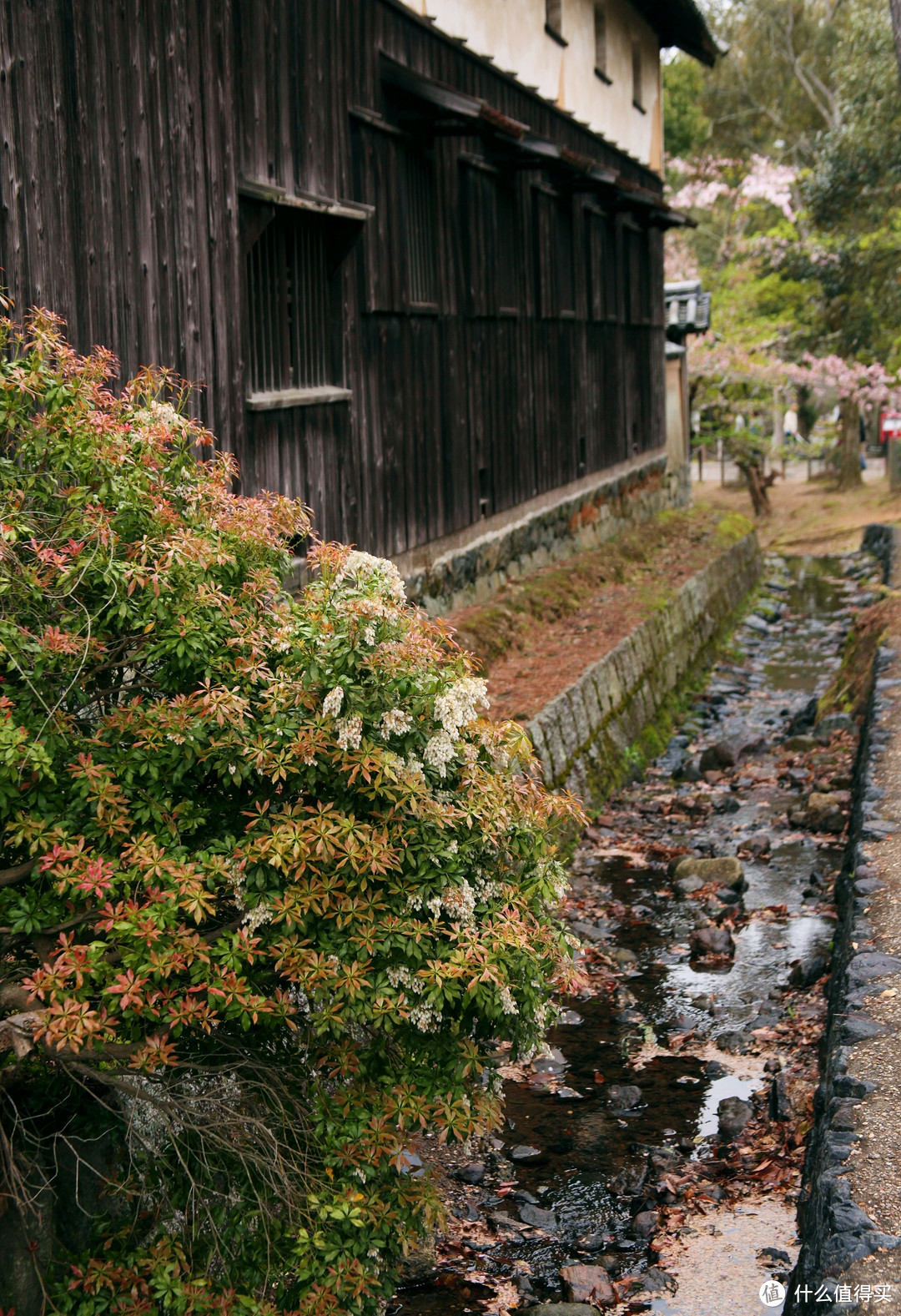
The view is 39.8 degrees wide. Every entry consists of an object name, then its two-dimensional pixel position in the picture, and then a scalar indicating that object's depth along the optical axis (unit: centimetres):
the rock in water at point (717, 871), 884
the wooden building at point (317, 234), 544
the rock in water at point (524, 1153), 562
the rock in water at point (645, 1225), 502
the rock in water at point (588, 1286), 461
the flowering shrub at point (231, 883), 338
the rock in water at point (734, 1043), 655
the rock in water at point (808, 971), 717
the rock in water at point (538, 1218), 511
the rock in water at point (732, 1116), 570
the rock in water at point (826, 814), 991
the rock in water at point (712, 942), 779
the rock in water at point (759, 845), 958
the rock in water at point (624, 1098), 605
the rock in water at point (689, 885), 880
